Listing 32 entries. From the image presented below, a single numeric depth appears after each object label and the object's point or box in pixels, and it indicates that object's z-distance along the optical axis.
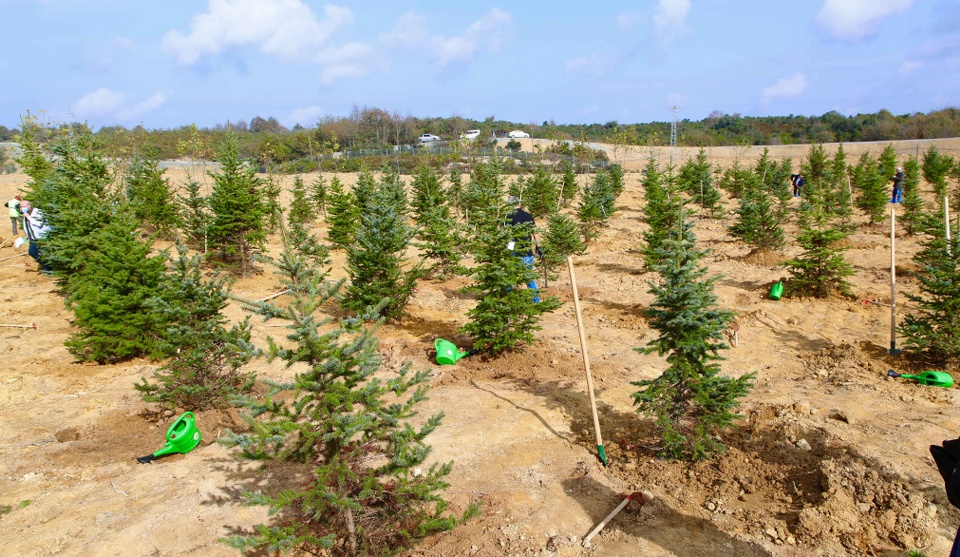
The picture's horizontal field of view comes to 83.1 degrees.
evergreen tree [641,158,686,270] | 13.00
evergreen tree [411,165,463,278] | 13.50
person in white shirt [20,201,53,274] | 12.27
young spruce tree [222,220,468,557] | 3.73
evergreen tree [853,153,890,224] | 18.80
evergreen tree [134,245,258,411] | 6.47
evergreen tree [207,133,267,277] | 13.19
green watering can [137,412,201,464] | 5.95
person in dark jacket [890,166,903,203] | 22.52
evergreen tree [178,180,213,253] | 14.71
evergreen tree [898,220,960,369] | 7.15
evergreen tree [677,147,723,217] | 22.77
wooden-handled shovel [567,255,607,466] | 5.51
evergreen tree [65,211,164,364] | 7.79
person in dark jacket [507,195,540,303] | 8.37
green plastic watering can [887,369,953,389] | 6.75
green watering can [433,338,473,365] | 8.51
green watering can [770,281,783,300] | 11.33
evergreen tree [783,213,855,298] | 10.74
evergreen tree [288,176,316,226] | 20.06
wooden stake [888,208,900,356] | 7.85
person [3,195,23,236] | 13.93
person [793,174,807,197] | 26.78
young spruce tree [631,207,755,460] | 5.28
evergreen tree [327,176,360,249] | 15.78
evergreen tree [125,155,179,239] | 16.00
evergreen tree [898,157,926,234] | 16.62
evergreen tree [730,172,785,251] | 14.62
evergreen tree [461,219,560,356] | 8.05
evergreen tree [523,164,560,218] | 21.66
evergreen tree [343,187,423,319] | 9.95
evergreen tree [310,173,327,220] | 21.19
